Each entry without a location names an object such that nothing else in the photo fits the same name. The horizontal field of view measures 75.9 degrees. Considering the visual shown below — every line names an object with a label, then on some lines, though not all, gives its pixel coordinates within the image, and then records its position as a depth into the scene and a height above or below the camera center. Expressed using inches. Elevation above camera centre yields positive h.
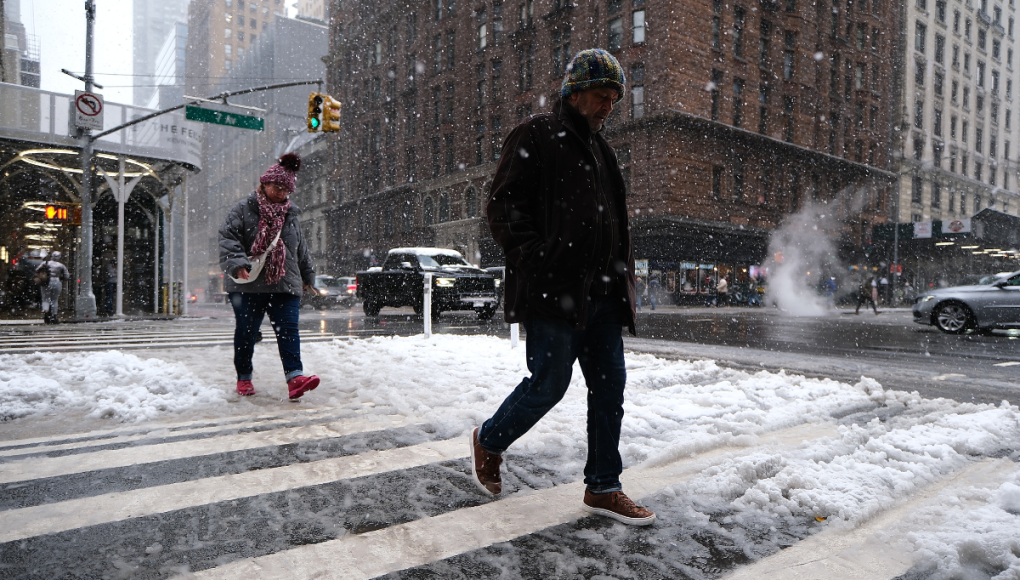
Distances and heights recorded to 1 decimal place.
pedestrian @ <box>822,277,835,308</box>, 1304.9 -17.4
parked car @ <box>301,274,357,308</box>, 1136.9 -24.8
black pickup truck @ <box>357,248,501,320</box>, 639.8 -4.3
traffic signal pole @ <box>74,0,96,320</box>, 662.5 +49.7
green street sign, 639.1 +157.2
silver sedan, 509.0 -16.9
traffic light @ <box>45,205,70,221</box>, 713.6 +66.9
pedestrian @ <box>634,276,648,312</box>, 1123.9 -14.4
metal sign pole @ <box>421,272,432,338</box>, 392.5 -14.5
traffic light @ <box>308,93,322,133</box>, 639.8 +164.2
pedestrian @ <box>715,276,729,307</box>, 1349.7 -27.4
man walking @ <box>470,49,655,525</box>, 99.2 +2.8
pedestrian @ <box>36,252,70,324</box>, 611.8 -11.9
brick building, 1312.7 +413.6
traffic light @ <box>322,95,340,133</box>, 645.3 +161.8
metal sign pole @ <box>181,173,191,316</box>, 795.6 +108.3
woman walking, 190.7 +2.6
